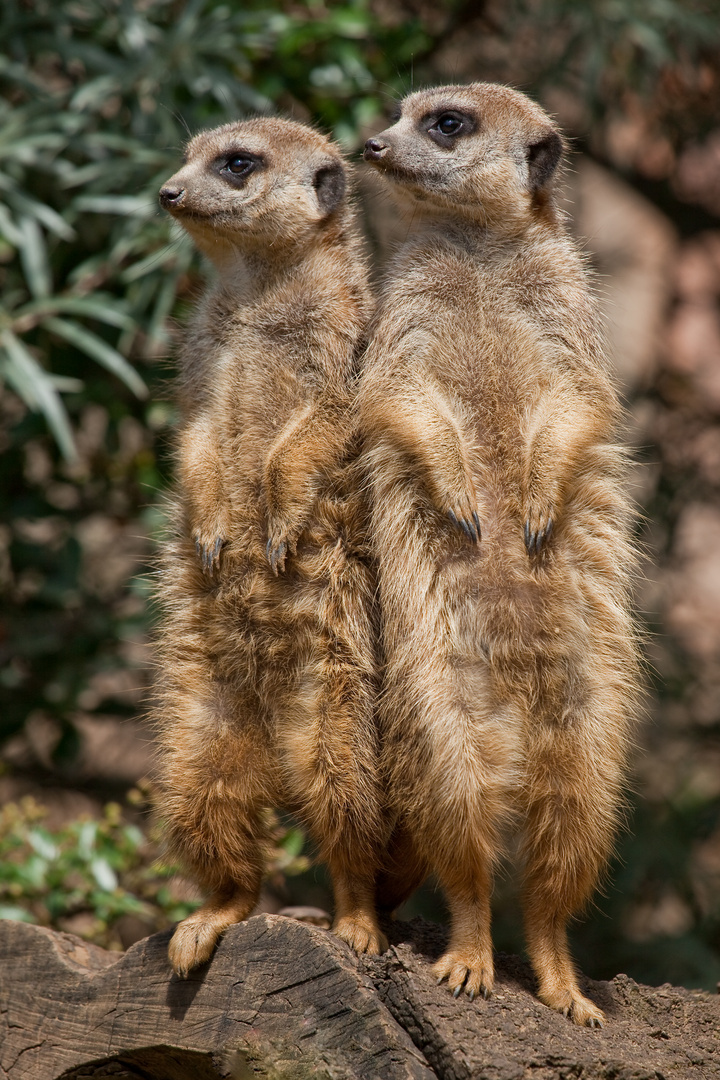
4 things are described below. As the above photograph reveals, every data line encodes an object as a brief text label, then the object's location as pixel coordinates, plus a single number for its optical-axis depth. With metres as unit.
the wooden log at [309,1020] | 3.59
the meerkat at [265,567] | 4.24
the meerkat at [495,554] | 3.99
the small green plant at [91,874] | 6.39
